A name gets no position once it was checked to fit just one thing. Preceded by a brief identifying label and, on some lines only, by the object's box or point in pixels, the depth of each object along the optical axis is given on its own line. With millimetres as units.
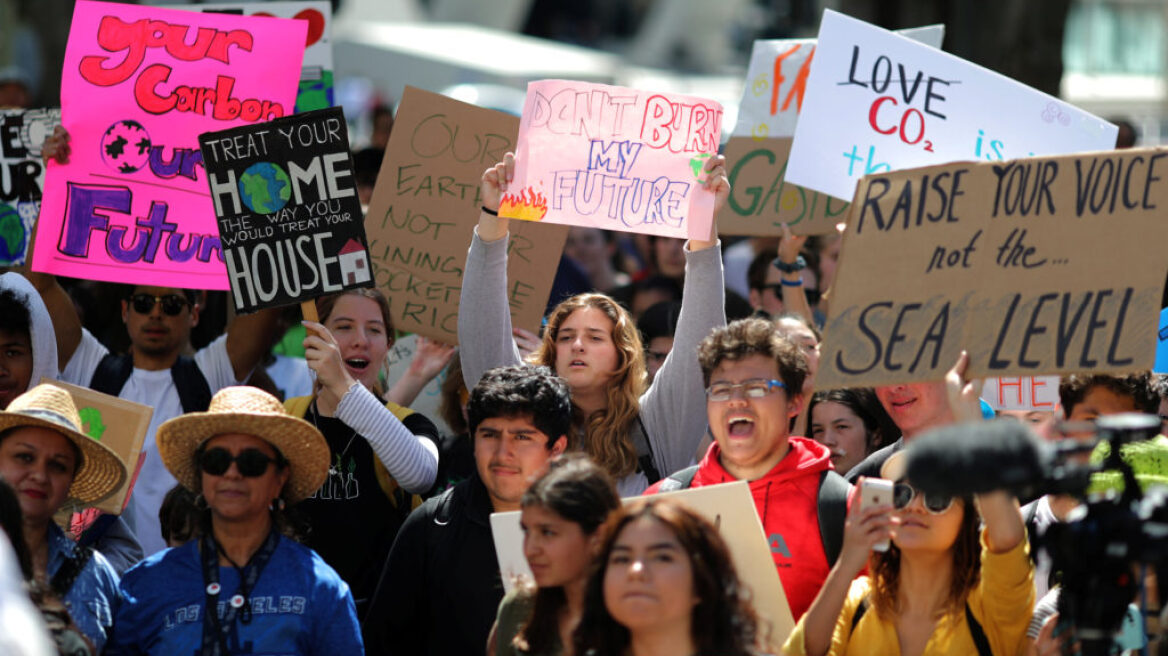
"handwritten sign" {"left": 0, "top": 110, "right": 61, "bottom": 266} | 14078
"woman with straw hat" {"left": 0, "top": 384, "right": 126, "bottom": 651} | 9305
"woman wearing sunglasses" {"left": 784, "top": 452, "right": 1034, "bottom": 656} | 8570
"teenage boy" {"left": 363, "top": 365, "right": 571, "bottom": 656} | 10094
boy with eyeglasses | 9461
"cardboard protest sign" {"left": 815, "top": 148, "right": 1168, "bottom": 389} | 9156
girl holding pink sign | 11242
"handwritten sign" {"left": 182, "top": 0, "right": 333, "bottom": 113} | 16828
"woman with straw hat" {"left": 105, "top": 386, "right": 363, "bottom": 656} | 9234
